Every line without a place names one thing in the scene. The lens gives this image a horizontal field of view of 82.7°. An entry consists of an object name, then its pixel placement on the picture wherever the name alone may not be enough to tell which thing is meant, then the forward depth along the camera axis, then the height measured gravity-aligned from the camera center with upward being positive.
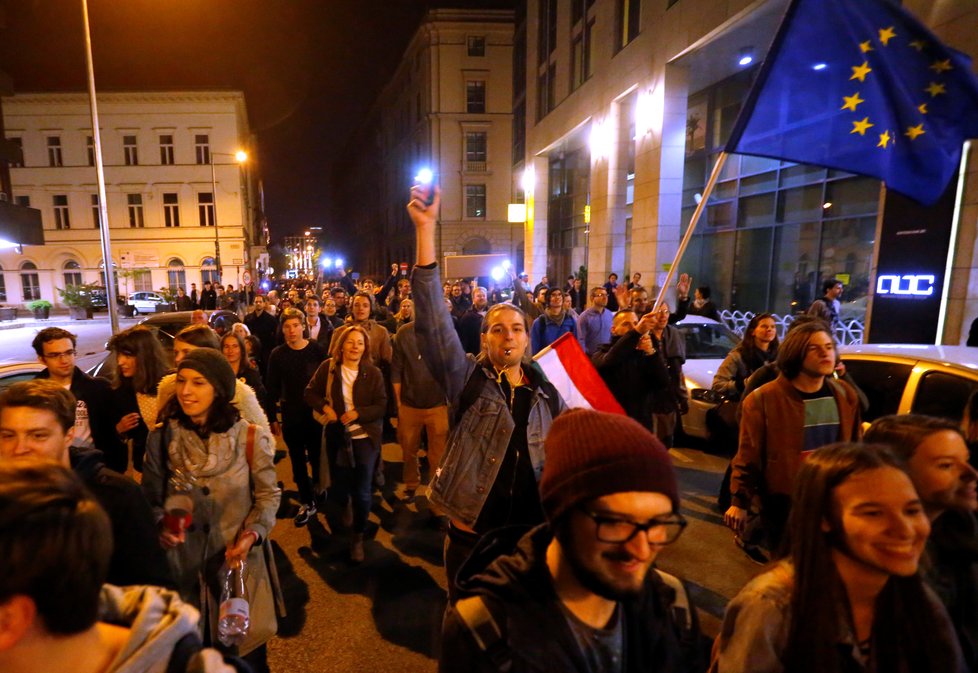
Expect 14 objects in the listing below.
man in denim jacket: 2.53 -0.72
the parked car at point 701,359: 6.93 -1.33
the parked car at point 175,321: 9.15 -1.10
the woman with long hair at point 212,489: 2.72 -1.16
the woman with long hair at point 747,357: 5.34 -0.93
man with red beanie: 1.26 -0.74
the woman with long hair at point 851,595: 1.59 -0.98
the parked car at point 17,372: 4.72 -0.97
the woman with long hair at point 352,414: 4.70 -1.30
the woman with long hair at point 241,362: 5.13 -0.96
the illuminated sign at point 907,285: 8.65 -0.34
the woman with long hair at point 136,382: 4.05 -0.92
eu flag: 3.38 +1.03
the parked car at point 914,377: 4.18 -0.91
